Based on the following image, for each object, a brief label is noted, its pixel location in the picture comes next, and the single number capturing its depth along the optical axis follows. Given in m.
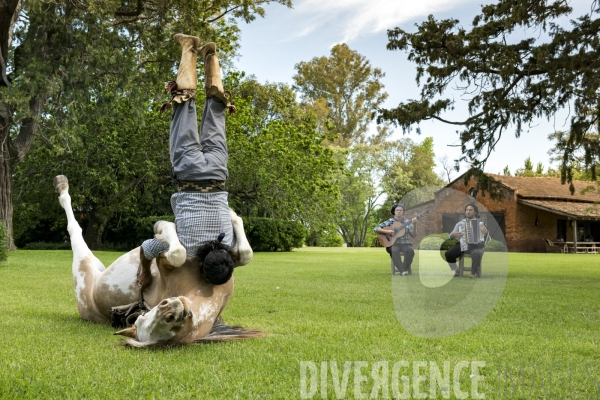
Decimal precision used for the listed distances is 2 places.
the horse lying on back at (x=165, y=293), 4.39
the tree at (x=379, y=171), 33.56
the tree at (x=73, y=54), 17.03
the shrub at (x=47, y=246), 28.34
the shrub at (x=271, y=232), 27.69
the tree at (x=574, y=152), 12.50
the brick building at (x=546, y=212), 35.41
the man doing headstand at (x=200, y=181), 4.80
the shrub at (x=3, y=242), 13.99
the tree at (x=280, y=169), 25.88
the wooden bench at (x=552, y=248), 37.34
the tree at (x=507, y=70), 12.32
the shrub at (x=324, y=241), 45.57
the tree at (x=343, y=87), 52.12
